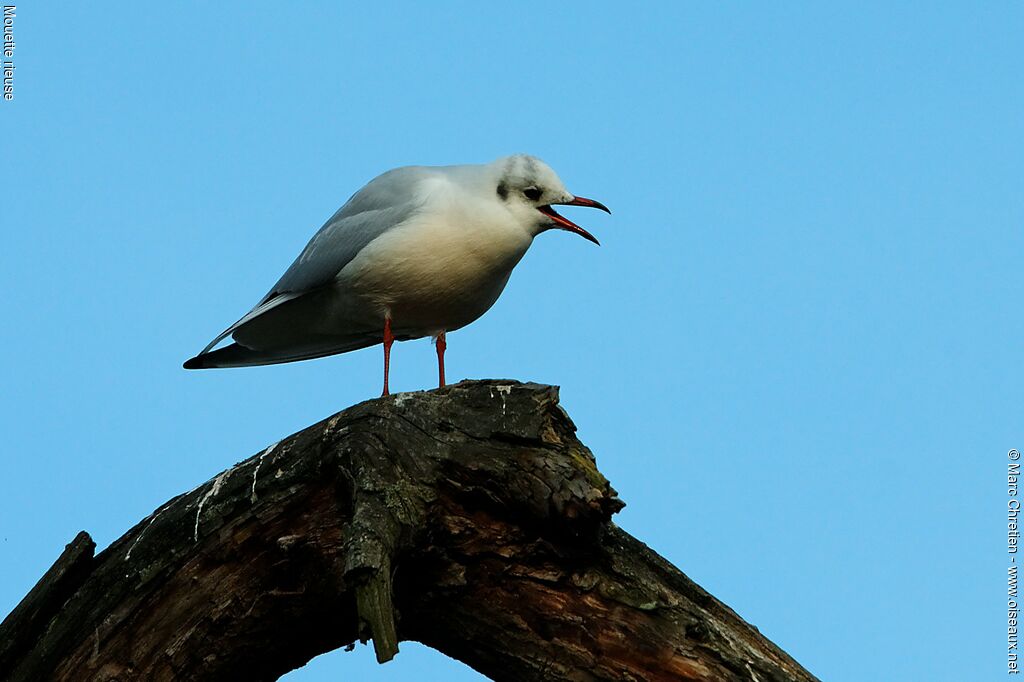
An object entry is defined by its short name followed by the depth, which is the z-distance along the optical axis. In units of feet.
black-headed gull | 47.39
